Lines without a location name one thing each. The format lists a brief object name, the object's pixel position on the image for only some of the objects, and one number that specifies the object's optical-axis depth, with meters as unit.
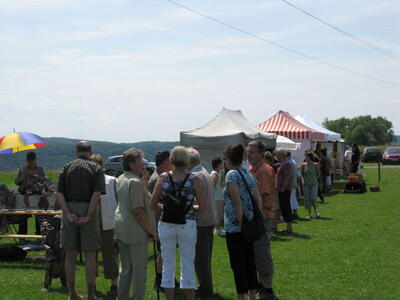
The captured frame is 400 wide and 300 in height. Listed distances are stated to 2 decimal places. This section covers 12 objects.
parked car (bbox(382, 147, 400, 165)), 48.06
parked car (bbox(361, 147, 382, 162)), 51.19
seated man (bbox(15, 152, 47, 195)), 10.92
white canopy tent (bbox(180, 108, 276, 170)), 16.23
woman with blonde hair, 5.97
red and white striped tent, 24.02
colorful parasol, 11.88
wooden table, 9.68
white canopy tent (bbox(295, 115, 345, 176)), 28.14
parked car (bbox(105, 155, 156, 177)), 34.62
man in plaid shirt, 6.52
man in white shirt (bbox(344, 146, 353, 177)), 30.89
